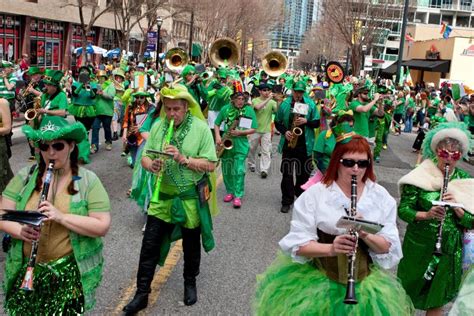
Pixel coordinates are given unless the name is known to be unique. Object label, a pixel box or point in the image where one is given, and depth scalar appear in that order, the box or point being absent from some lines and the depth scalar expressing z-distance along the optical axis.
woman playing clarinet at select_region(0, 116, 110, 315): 3.21
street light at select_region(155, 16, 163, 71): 29.26
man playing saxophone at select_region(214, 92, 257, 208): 8.57
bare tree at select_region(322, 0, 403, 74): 39.91
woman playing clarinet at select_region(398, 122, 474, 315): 4.14
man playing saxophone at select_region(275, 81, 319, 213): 8.36
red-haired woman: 3.14
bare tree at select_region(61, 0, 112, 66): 29.61
